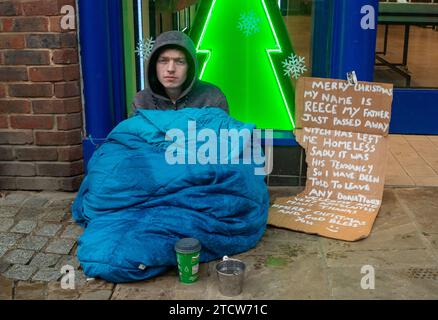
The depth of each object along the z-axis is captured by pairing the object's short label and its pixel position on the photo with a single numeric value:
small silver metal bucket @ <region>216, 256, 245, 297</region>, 2.65
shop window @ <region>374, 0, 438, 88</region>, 4.98
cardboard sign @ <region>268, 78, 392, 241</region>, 3.55
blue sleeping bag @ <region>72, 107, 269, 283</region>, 2.80
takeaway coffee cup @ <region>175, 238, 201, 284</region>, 2.69
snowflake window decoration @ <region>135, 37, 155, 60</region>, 3.98
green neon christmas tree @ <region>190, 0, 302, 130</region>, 3.89
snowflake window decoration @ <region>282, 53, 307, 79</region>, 3.93
